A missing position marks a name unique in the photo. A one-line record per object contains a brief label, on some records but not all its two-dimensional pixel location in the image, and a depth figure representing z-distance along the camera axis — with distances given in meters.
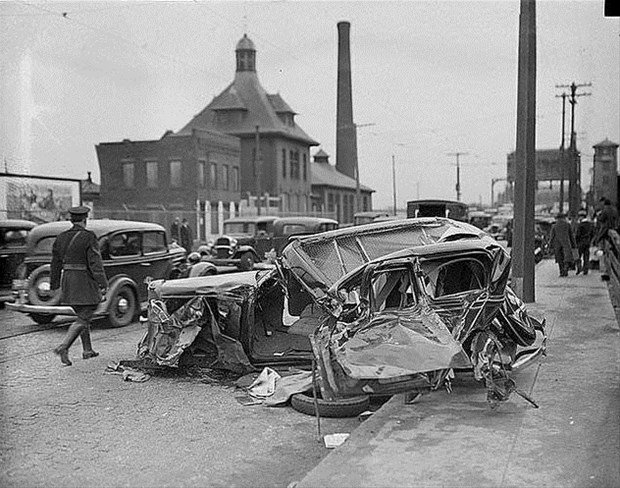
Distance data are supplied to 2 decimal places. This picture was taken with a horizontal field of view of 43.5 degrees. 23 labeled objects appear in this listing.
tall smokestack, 63.16
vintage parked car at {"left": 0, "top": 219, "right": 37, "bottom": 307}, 13.35
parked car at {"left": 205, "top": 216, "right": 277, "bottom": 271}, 17.89
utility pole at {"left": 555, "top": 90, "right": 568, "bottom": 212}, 49.72
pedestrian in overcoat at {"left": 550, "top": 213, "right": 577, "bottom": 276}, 19.02
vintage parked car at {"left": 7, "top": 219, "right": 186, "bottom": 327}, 12.00
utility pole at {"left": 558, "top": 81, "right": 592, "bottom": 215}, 43.79
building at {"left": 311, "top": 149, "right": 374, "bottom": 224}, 65.12
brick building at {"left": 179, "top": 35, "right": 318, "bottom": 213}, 54.91
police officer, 9.20
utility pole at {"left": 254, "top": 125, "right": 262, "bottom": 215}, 41.97
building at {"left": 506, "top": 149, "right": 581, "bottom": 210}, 53.34
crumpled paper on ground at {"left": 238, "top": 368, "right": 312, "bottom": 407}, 7.39
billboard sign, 15.53
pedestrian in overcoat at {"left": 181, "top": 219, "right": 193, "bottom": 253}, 27.77
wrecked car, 6.11
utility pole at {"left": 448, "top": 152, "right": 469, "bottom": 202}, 59.12
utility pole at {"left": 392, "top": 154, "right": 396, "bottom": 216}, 57.55
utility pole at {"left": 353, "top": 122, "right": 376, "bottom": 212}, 46.80
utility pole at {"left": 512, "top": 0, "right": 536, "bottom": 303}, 13.27
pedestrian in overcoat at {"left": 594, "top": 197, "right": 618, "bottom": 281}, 16.57
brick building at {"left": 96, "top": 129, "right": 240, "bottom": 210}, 45.12
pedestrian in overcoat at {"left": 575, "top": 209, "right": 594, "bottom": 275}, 19.69
